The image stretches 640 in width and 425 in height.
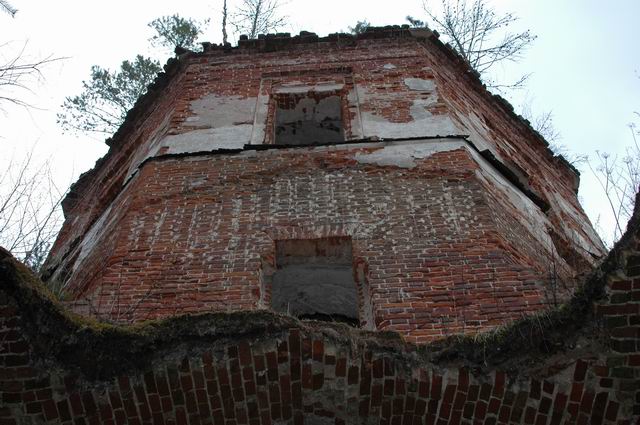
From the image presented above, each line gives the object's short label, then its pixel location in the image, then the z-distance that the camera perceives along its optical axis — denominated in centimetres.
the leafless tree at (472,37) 1948
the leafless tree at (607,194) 552
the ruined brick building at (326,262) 510
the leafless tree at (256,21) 2006
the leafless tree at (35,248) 638
